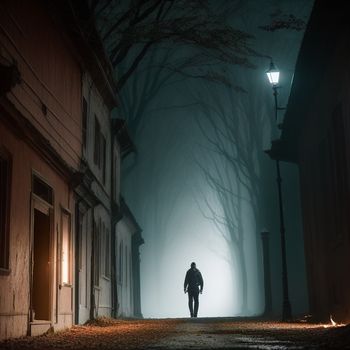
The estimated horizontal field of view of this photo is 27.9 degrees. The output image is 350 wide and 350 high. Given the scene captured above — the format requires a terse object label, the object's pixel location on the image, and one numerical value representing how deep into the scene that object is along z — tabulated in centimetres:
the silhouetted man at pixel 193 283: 2630
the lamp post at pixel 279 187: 2006
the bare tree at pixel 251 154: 3922
